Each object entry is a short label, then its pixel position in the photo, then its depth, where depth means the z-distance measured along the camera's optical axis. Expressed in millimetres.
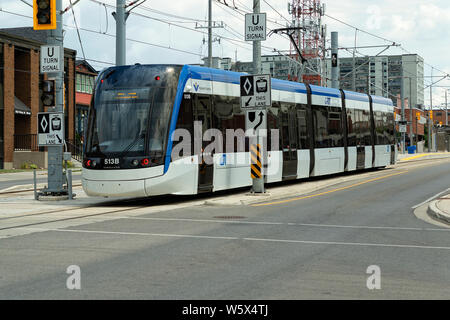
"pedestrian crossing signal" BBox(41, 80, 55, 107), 18795
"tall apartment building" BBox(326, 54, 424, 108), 191025
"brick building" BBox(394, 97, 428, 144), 120825
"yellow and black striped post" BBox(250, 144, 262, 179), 19172
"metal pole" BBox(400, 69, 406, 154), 64444
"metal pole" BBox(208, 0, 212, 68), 40844
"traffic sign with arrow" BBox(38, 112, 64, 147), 19078
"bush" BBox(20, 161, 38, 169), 44028
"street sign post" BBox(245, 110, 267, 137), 19047
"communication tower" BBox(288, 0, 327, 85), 91812
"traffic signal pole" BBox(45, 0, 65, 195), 19297
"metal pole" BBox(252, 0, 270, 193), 19328
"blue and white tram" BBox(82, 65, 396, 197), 16375
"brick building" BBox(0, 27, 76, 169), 43656
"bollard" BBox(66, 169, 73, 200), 18898
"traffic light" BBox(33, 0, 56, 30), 17547
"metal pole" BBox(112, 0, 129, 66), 24672
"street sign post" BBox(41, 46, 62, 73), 19000
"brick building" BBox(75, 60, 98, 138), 61031
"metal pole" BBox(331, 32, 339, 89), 45375
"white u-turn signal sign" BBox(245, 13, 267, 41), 19781
